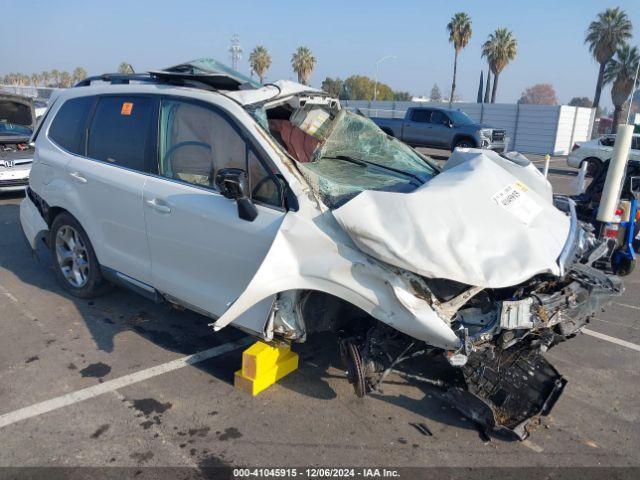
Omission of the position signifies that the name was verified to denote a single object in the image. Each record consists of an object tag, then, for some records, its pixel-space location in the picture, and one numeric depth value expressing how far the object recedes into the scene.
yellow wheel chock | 3.52
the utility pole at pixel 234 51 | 41.00
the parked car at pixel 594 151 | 17.22
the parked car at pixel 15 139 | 9.43
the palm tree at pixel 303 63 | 58.28
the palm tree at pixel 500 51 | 47.50
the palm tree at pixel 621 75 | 41.41
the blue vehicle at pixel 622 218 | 5.88
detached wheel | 3.15
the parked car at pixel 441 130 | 19.81
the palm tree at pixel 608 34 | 42.16
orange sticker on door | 4.26
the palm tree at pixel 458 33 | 49.38
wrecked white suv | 2.86
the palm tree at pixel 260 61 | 63.78
